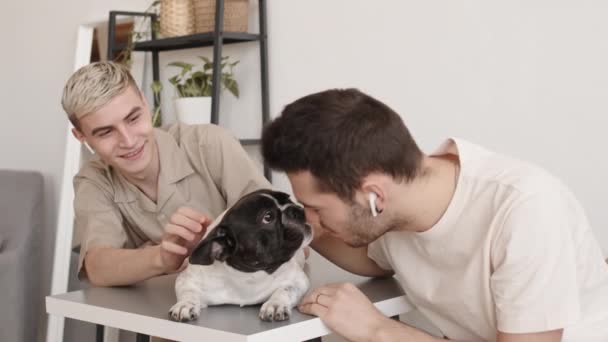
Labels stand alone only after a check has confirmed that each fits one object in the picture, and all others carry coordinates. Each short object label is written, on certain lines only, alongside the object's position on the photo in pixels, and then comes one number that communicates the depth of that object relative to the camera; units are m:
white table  1.34
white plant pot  2.80
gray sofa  3.22
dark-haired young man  1.30
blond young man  1.80
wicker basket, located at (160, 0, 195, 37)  2.86
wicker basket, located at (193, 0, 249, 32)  2.75
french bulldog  1.44
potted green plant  2.81
